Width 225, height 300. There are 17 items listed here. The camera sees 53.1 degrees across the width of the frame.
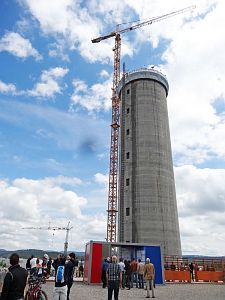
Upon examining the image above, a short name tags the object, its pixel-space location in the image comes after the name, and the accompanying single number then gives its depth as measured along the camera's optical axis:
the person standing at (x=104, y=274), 14.38
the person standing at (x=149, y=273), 11.56
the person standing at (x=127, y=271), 14.95
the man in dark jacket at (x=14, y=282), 4.16
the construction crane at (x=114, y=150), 39.95
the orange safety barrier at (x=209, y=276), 20.11
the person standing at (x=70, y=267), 7.65
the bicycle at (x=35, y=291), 7.42
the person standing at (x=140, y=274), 14.96
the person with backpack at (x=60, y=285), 6.61
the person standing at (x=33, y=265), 10.76
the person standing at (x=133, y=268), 15.57
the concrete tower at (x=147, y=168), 30.75
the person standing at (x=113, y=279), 7.70
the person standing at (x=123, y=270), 14.31
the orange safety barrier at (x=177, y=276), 18.94
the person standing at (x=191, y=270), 20.71
